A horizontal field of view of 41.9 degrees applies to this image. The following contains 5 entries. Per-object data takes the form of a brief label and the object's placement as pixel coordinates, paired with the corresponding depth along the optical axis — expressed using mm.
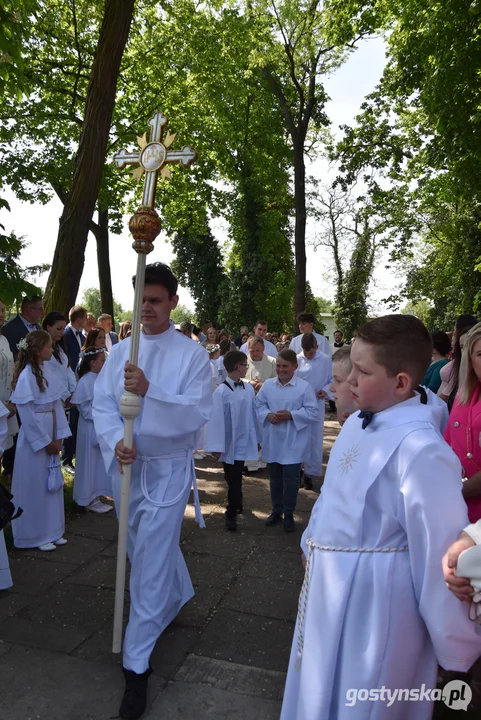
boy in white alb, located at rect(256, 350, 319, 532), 6230
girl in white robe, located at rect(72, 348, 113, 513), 6609
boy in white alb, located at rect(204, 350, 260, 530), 6434
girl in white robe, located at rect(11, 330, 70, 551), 5523
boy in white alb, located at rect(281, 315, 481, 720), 1969
